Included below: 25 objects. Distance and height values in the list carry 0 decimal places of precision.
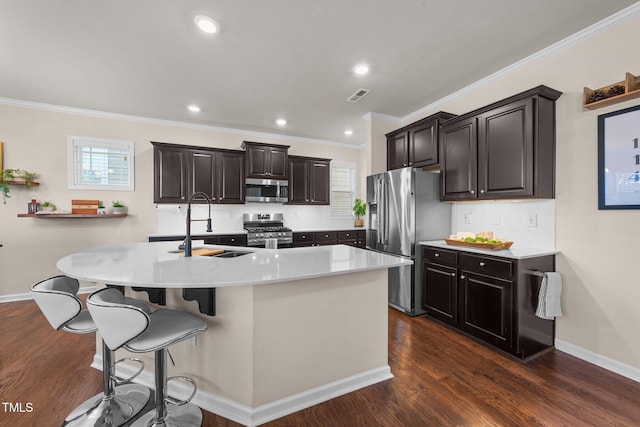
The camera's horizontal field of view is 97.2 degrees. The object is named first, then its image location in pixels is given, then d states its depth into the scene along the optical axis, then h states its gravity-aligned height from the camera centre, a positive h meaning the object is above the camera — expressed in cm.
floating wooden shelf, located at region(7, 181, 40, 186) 381 +42
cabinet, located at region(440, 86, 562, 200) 258 +65
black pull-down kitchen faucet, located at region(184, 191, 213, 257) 220 -24
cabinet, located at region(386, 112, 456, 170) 359 +96
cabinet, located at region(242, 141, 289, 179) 498 +96
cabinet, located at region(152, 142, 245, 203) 448 +67
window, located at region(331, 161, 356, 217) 625 +57
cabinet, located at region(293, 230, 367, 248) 521 -47
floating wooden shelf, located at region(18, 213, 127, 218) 392 -3
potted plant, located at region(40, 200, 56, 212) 407 +10
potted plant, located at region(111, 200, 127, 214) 438 +10
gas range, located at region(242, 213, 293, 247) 485 -29
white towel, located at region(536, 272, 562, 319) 244 -74
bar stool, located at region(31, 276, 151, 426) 159 -96
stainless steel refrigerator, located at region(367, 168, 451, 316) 348 -12
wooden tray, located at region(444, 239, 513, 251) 278 -33
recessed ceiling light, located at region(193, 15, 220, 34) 227 +157
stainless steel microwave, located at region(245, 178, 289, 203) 504 +42
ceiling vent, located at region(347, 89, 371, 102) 361 +157
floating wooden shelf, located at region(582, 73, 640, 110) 214 +94
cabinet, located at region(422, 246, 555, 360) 246 -83
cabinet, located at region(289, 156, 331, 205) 548 +65
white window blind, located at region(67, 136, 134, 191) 427 +77
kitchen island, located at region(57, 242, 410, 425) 172 -75
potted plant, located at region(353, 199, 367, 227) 567 +10
